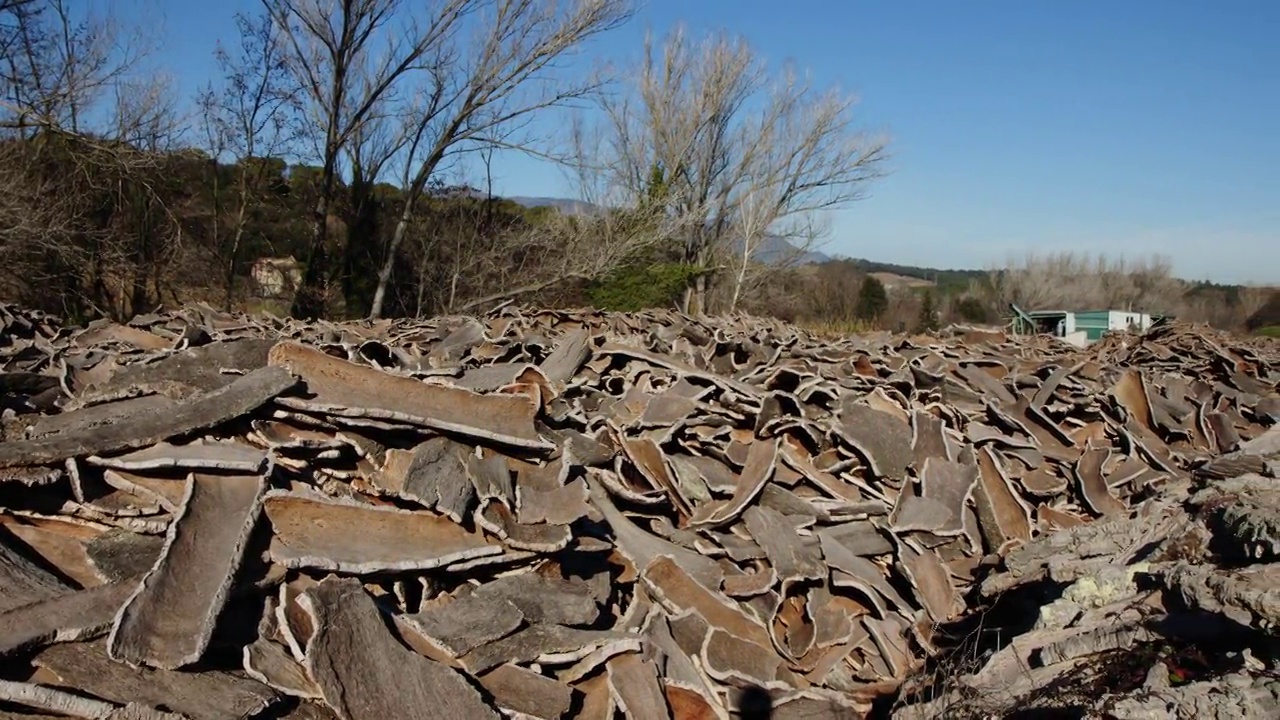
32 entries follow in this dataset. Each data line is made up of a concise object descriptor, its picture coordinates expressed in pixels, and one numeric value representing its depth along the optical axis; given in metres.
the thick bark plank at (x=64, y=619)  1.88
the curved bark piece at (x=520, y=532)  2.48
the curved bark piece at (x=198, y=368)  3.09
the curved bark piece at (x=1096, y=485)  3.73
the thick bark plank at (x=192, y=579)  1.90
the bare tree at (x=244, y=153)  13.38
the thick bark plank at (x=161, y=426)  2.36
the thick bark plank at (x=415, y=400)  2.79
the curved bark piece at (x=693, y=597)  2.75
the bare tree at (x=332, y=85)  13.11
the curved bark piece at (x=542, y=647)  2.24
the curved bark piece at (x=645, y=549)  2.86
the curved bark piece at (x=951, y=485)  3.43
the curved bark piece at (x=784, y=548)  2.97
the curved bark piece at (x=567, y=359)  4.04
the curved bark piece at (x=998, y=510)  3.44
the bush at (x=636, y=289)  18.53
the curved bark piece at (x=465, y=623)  2.22
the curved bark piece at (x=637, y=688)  2.27
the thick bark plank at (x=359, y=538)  2.26
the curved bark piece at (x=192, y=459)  2.38
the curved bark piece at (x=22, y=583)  2.02
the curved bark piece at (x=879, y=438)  3.59
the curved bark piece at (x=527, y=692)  2.17
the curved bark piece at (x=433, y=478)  2.47
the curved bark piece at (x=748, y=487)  3.16
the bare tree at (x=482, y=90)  14.07
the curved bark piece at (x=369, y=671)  1.96
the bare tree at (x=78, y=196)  10.78
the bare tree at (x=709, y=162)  23.62
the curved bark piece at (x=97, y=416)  2.66
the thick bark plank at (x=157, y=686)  1.82
